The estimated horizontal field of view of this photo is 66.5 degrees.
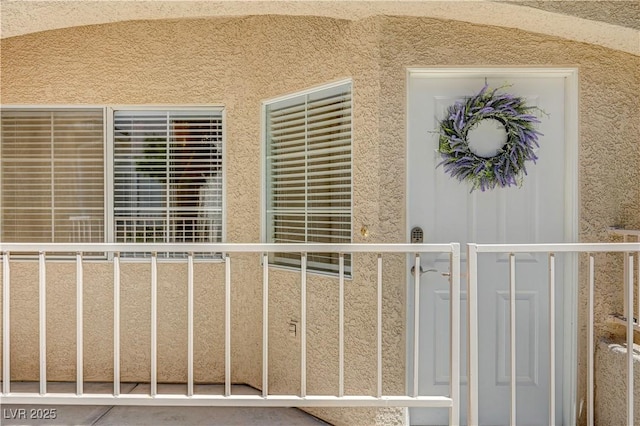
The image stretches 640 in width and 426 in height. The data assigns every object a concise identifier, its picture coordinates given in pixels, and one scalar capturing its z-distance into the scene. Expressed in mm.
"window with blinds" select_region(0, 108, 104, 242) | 5238
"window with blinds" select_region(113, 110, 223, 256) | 5191
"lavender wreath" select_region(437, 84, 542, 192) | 3928
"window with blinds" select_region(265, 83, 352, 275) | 4309
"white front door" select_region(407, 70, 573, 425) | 4031
